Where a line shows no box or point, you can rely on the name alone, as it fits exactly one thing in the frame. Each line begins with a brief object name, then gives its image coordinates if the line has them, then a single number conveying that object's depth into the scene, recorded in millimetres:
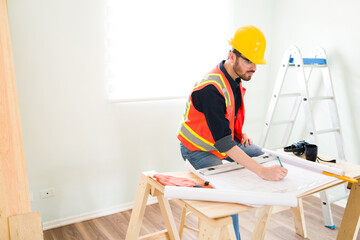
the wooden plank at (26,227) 1302
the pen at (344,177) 1600
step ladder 2691
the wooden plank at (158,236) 2096
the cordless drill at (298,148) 2004
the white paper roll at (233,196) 1327
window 2695
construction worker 1724
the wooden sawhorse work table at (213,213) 1273
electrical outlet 2547
